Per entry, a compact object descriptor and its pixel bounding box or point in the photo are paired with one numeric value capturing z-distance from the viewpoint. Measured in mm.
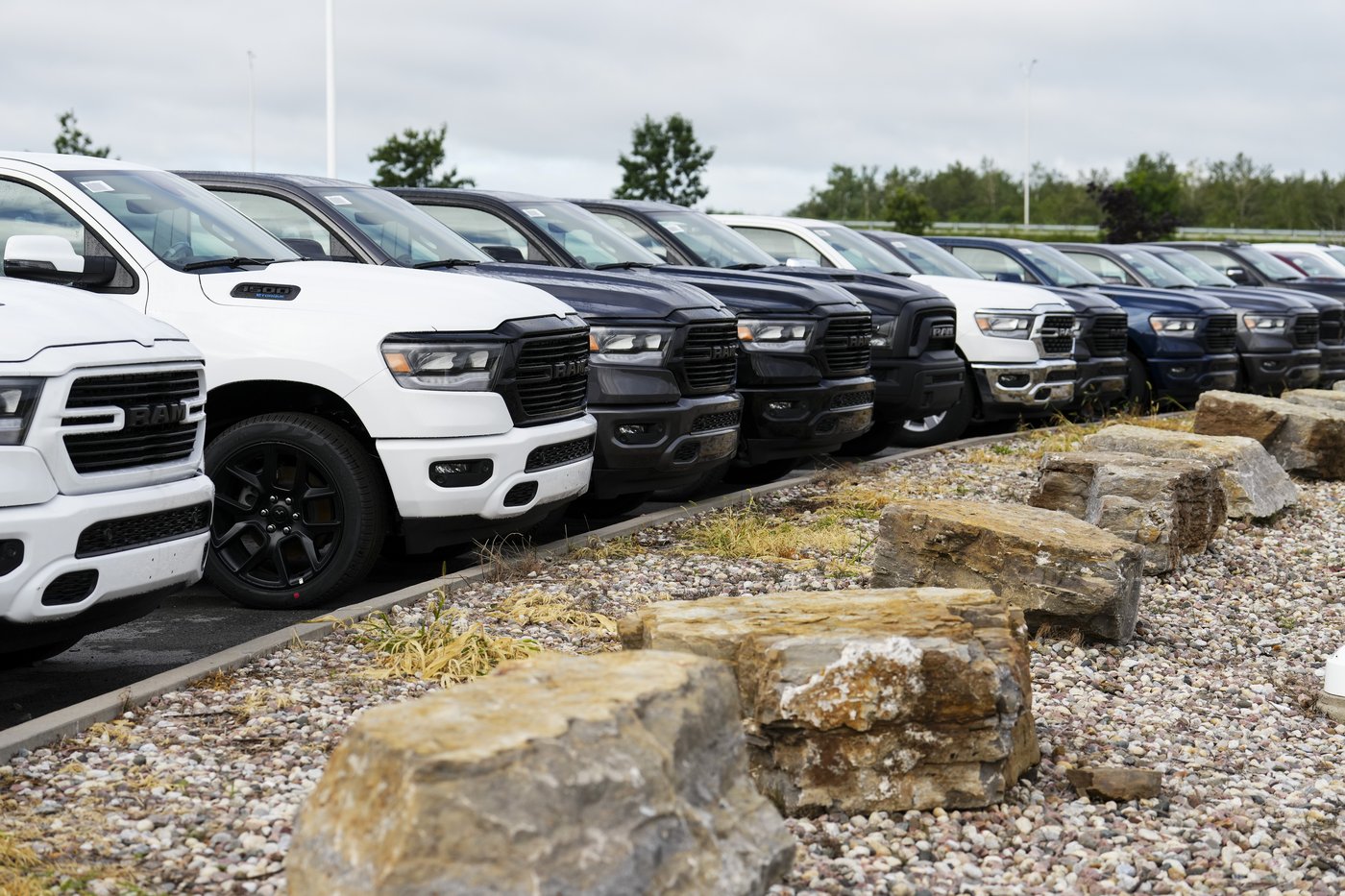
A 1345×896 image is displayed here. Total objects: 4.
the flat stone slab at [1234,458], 9531
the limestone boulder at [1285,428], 11656
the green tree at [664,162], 51781
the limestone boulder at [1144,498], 7777
